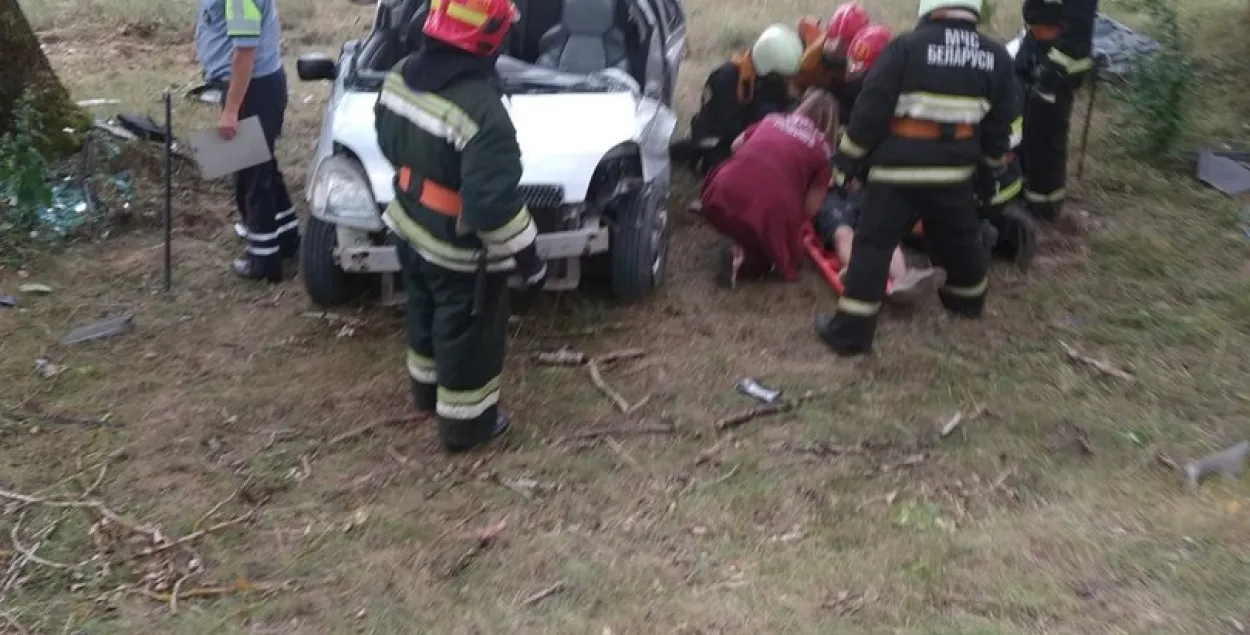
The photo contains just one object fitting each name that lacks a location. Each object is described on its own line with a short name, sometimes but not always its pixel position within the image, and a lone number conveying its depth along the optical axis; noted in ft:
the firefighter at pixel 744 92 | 23.03
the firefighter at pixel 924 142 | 15.70
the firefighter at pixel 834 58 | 22.13
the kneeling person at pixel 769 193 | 18.97
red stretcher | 19.74
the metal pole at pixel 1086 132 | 24.27
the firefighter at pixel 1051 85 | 20.95
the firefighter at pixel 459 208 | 12.70
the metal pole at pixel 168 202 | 18.65
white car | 16.29
